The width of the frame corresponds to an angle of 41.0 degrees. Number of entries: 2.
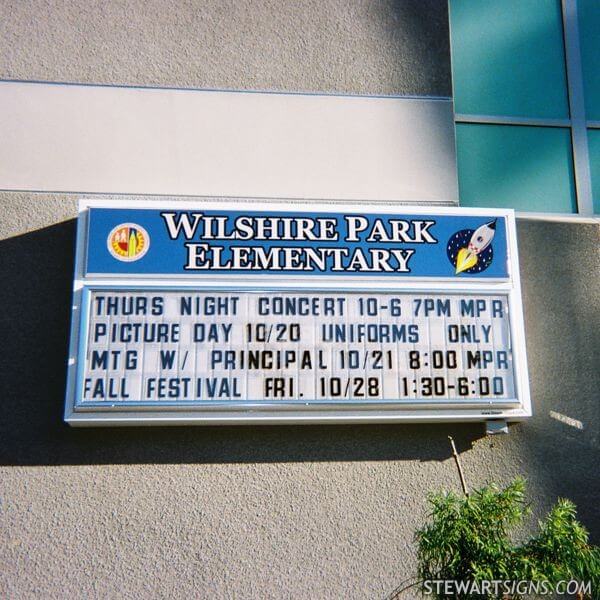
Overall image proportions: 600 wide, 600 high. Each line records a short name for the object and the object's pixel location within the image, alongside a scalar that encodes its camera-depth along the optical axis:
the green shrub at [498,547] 4.63
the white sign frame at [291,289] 5.76
